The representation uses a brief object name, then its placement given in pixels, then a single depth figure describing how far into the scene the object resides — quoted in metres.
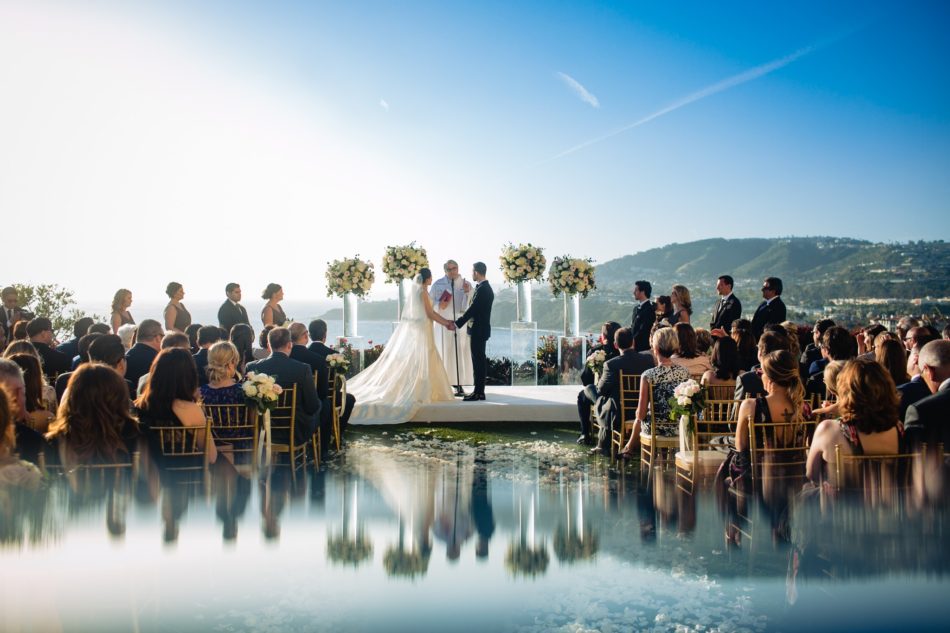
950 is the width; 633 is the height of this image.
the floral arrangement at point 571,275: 11.01
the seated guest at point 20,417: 3.51
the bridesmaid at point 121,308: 8.48
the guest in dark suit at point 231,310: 9.33
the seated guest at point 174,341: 5.20
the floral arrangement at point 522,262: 10.89
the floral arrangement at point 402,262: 10.45
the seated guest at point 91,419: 3.60
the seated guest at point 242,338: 6.87
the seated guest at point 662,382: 5.91
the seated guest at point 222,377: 5.02
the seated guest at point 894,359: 4.73
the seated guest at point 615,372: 6.63
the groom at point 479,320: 9.63
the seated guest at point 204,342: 6.12
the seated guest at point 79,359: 5.48
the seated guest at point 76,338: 6.85
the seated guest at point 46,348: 6.43
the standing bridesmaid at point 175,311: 9.08
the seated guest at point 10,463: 3.01
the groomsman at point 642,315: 9.20
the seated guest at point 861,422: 3.50
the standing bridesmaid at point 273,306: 9.21
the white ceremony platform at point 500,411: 9.10
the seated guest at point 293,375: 5.72
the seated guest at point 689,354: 6.12
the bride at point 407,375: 8.95
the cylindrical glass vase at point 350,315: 10.75
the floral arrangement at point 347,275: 10.58
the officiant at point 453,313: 10.53
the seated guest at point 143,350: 5.82
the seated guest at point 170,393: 4.15
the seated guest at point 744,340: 6.12
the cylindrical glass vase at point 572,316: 11.39
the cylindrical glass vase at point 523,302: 11.27
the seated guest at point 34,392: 4.09
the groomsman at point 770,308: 8.81
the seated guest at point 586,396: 7.66
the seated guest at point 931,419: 3.70
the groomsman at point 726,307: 9.05
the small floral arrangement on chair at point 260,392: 4.99
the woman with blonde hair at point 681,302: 8.57
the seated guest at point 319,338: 7.09
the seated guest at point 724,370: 5.70
